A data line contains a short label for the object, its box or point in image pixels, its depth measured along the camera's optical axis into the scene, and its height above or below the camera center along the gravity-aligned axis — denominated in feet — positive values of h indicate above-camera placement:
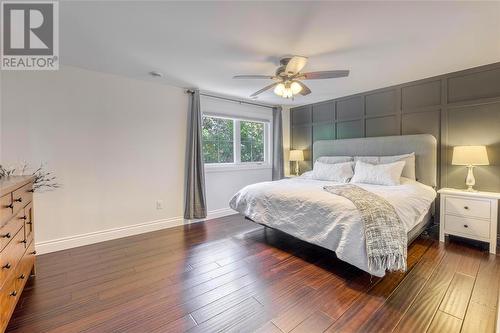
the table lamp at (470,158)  8.70 +0.24
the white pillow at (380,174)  10.34 -0.45
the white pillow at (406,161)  10.88 +0.14
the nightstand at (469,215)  8.41 -1.93
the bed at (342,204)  6.76 -1.44
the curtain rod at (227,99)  12.20 +3.87
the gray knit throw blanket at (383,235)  6.15 -1.95
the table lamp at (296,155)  16.17 +0.59
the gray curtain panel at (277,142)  16.29 +1.50
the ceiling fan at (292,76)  7.82 +3.03
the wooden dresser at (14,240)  4.56 -1.84
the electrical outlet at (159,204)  11.75 -2.09
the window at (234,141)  13.91 +1.47
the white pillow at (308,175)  13.34 -0.68
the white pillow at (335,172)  11.93 -0.44
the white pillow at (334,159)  13.12 +0.27
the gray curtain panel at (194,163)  12.28 +0.00
